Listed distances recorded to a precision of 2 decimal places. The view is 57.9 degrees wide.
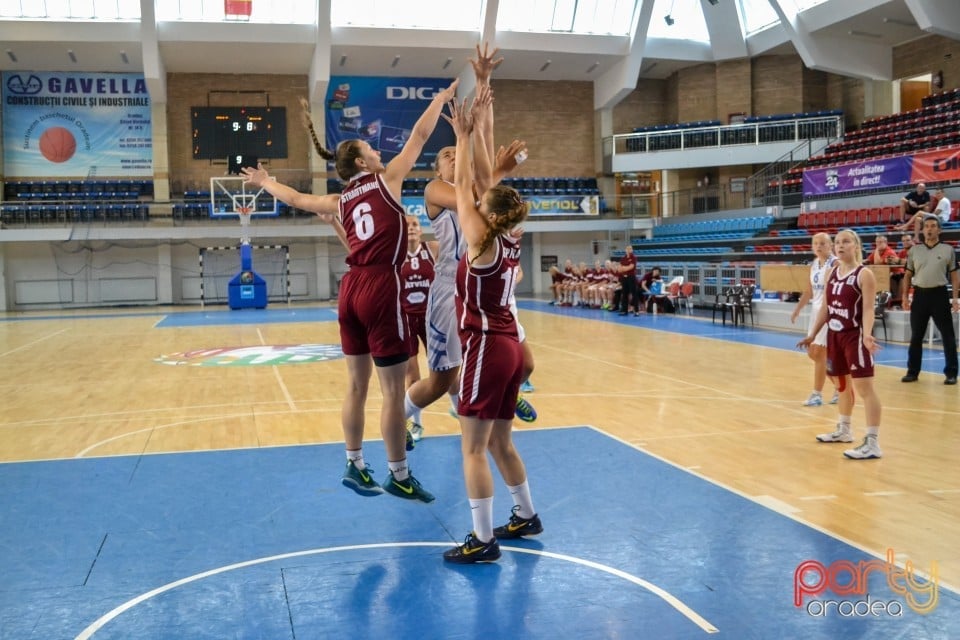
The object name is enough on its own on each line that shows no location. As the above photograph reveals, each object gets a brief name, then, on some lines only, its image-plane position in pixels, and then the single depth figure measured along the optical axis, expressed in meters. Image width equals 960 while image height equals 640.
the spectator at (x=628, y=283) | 20.94
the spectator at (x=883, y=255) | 15.34
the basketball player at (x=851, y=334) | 6.20
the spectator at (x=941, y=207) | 17.35
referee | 10.02
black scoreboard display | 30.72
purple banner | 20.73
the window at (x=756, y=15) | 29.14
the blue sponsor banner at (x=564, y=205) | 32.59
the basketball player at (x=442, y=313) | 5.25
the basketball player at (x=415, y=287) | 7.02
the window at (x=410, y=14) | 28.61
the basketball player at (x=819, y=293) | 8.25
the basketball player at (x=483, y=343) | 4.03
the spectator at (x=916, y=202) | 17.17
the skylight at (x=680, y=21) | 30.53
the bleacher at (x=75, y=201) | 28.75
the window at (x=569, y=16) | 29.64
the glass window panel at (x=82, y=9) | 27.14
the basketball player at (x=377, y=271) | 4.73
